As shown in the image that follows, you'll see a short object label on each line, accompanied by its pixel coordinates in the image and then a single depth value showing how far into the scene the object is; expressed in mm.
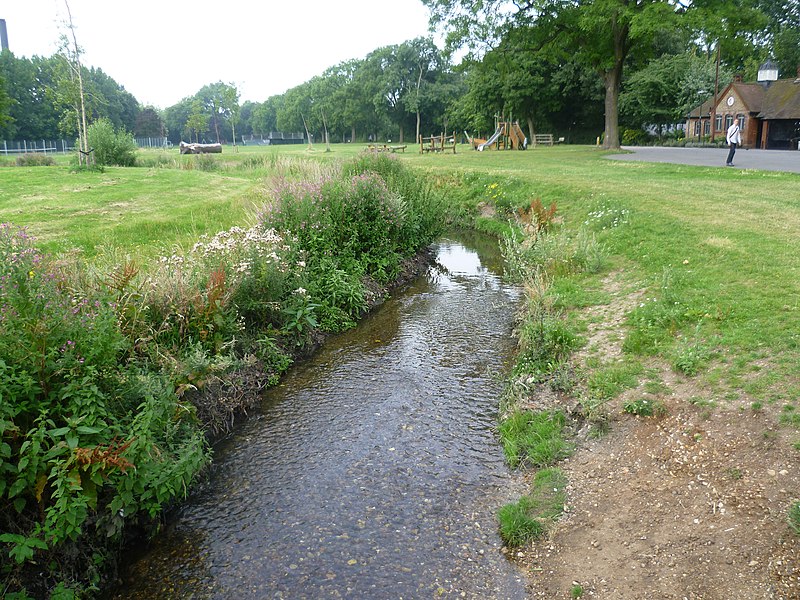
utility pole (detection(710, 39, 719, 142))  46562
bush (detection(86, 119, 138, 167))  25828
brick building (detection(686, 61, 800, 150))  41438
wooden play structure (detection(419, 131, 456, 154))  39781
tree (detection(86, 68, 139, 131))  93381
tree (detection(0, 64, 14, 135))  53969
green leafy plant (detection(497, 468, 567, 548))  4766
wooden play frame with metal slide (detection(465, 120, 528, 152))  42875
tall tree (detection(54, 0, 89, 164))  25391
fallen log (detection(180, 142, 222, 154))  48034
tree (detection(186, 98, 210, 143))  78500
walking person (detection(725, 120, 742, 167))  20895
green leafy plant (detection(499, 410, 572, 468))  5762
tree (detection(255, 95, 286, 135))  122750
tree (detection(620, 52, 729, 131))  51188
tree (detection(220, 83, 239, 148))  74562
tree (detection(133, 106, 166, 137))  100500
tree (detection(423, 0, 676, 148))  29484
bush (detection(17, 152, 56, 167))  29797
